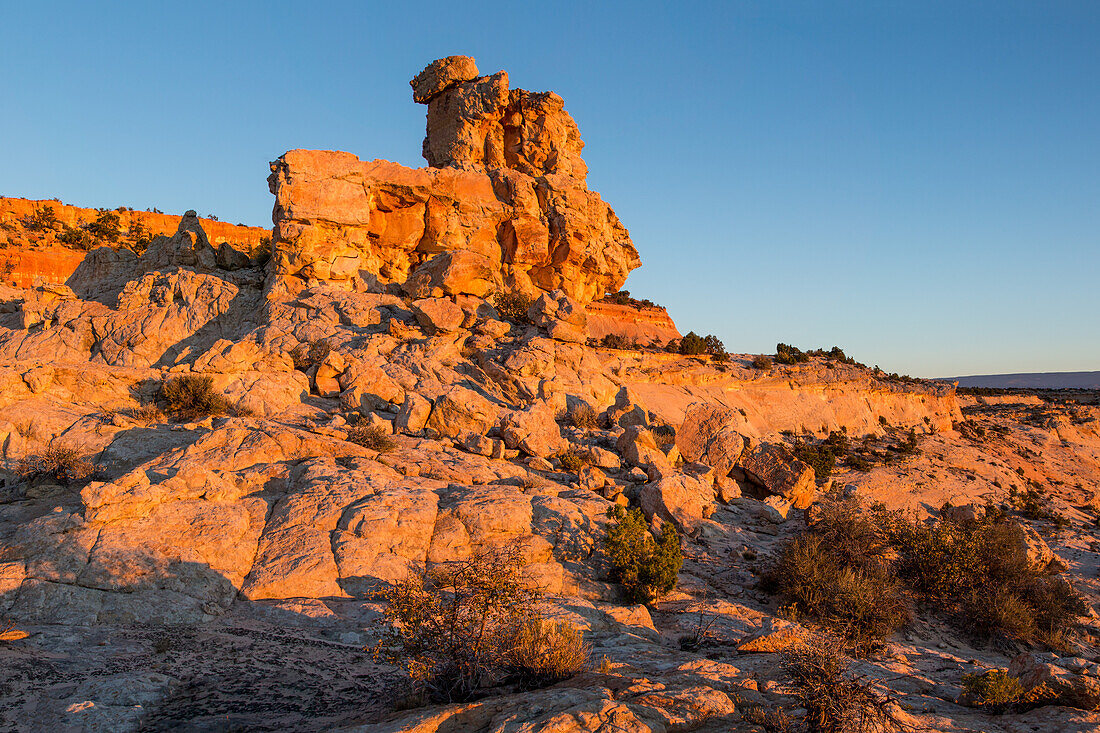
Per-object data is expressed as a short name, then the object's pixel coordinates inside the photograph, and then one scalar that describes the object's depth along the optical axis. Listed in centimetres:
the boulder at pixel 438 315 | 2027
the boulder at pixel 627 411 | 1869
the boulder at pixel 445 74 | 3067
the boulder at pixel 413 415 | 1515
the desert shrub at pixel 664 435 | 1698
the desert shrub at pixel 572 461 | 1441
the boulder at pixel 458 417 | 1529
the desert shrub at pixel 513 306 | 2368
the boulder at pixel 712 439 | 1605
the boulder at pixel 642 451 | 1478
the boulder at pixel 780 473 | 1527
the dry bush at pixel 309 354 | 1858
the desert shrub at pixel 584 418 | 1791
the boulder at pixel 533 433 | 1469
